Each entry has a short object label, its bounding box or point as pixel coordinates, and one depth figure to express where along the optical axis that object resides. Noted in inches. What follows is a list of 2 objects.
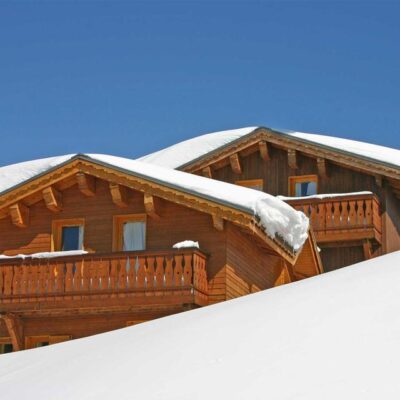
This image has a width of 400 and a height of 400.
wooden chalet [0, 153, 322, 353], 859.4
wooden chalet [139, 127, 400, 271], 1125.7
